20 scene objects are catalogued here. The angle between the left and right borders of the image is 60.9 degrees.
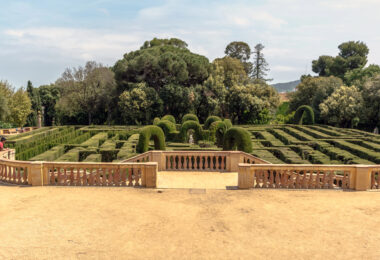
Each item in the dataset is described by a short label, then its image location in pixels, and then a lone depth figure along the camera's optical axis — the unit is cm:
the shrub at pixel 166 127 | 2773
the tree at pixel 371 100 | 4259
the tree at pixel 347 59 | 7425
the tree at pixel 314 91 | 5229
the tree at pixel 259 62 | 8275
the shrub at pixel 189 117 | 3563
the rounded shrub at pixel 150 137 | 1922
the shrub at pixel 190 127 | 2700
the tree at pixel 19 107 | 5248
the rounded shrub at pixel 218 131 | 2702
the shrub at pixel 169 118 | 3611
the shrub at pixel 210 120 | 3166
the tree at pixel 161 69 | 4850
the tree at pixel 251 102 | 4878
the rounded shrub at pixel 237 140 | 1898
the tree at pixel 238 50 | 8080
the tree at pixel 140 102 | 4619
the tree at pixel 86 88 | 5362
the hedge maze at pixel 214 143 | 1934
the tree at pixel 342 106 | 4406
